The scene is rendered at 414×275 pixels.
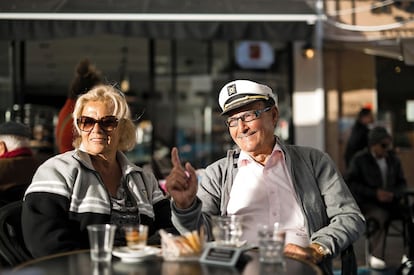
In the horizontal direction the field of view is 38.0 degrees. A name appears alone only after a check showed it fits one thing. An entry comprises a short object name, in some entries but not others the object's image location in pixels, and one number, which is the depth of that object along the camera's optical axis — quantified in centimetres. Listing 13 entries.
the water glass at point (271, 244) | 208
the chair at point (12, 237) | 263
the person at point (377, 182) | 572
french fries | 216
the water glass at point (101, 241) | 208
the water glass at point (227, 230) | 222
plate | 214
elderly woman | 252
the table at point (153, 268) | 200
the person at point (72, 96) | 463
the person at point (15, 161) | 376
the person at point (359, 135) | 726
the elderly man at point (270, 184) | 286
